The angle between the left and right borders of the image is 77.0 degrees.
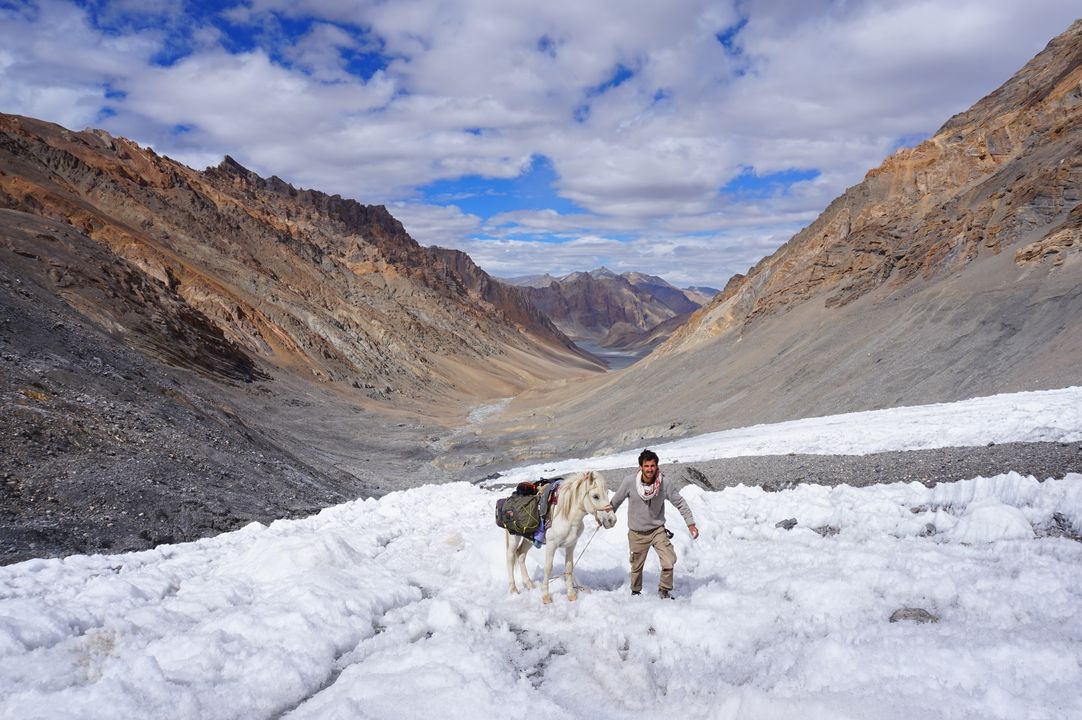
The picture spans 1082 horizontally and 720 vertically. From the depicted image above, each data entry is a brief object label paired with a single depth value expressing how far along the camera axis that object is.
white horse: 6.64
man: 6.70
